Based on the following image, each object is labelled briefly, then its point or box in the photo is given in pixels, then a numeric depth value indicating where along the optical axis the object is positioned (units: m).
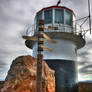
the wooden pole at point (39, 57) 6.04
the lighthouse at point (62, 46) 15.93
